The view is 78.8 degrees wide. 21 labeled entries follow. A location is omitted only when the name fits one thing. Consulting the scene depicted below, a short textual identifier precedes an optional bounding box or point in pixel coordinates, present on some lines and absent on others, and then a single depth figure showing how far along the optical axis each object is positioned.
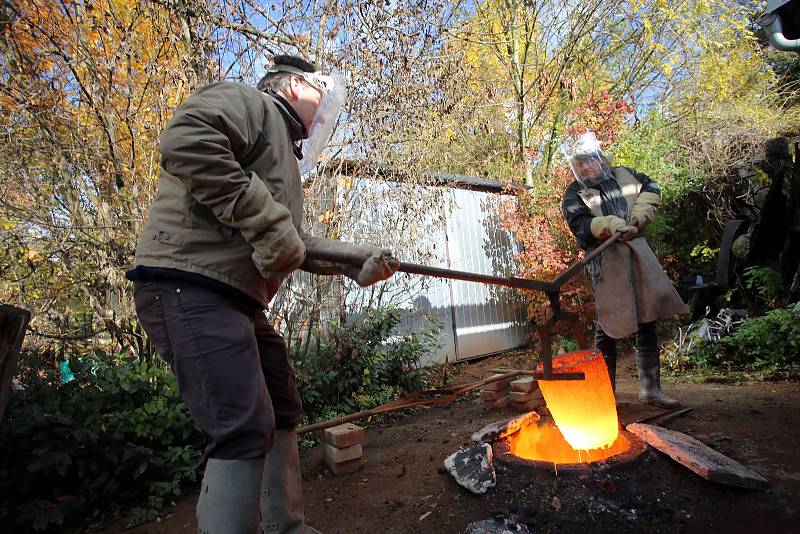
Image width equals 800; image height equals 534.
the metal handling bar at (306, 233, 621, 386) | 1.87
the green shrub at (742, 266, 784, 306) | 5.54
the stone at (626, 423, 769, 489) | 2.20
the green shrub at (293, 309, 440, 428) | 4.17
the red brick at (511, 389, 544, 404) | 3.95
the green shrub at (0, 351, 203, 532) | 2.38
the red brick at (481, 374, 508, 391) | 4.18
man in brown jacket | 1.40
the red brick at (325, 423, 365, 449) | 2.97
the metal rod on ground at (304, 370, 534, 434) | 2.95
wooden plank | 1.87
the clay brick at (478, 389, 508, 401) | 4.16
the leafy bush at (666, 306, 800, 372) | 4.89
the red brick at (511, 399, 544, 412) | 3.94
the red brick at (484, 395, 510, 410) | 4.14
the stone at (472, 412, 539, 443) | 2.79
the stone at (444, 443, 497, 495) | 2.41
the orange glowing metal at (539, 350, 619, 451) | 2.70
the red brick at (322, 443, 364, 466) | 2.95
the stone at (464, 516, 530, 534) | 2.03
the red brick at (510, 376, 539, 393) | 3.98
